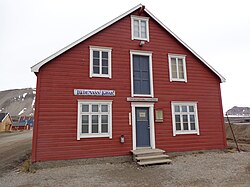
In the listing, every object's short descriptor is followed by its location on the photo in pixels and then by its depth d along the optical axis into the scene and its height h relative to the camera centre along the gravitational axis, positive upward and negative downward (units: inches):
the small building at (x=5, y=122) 1898.4 -8.6
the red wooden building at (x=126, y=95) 359.9 +53.7
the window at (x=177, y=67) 457.1 +128.1
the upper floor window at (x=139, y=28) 444.8 +217.3
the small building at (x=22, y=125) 2110.0 -42.5
